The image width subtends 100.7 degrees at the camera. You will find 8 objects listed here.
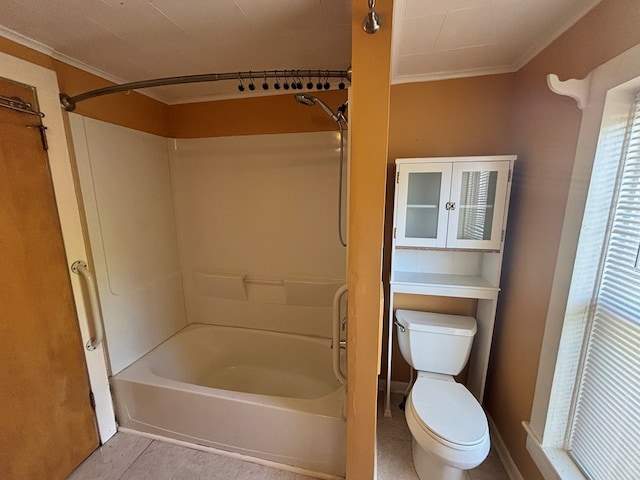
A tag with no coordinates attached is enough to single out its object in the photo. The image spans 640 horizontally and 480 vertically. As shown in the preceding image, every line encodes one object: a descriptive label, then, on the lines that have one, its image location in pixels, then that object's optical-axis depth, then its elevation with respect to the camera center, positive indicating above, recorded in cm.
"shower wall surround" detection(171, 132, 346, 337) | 198 -24
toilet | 122 -109
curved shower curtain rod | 117 +54
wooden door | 119 -60
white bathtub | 141 -126
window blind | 92 -56
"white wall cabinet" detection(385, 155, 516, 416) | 148 -15
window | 92 -43
